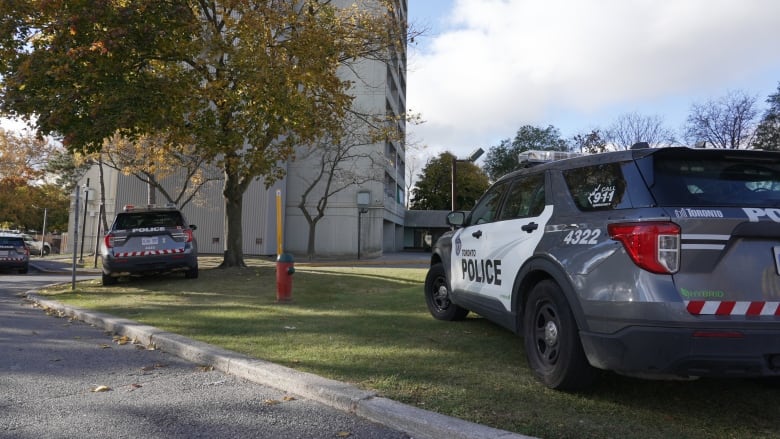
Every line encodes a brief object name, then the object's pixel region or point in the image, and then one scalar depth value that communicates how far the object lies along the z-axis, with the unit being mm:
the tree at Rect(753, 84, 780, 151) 32094
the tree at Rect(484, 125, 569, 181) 67250
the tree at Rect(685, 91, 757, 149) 32250
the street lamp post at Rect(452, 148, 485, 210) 20622
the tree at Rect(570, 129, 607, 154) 37531
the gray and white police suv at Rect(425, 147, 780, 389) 3287
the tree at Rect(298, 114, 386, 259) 28875
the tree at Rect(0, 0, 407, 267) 10336
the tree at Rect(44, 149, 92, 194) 39206
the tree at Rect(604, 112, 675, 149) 35219
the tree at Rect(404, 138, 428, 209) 65619
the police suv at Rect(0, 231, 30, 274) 19761
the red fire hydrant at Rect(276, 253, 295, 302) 9562
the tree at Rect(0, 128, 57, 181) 35031
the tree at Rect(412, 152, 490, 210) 61375
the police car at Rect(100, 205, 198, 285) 12289
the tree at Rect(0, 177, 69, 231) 46875
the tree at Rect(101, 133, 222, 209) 20609
